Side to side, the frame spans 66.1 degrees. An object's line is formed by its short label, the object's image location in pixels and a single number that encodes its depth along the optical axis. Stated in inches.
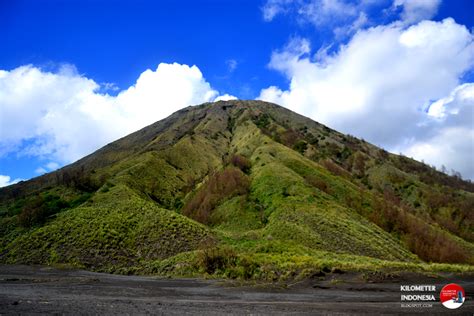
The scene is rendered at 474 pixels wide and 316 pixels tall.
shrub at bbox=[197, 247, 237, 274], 1454.2
